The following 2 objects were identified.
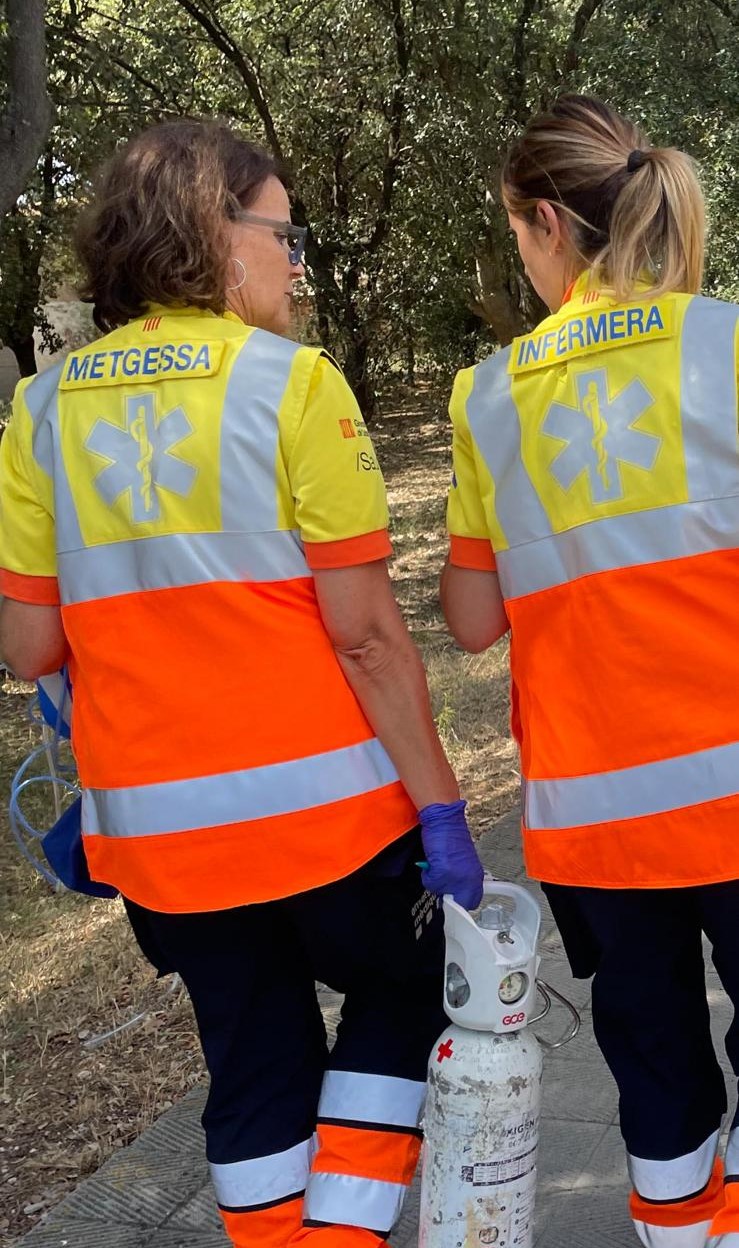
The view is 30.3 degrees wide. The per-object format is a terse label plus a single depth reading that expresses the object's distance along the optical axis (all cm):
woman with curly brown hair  201
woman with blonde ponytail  196
